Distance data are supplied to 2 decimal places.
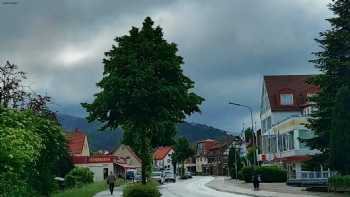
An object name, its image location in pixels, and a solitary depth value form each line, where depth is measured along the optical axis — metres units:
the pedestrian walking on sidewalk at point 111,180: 48.41
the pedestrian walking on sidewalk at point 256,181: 54.09
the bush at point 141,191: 27.23
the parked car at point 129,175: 112.87
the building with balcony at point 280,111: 83.00
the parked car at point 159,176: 93.53
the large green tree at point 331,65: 44.03
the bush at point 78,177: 59.81
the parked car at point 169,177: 108.12
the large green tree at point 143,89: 27.92
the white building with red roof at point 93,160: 103.75
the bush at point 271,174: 75.81
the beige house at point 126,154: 167.89
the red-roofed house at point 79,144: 115.04
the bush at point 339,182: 41.47
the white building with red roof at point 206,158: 198.18
